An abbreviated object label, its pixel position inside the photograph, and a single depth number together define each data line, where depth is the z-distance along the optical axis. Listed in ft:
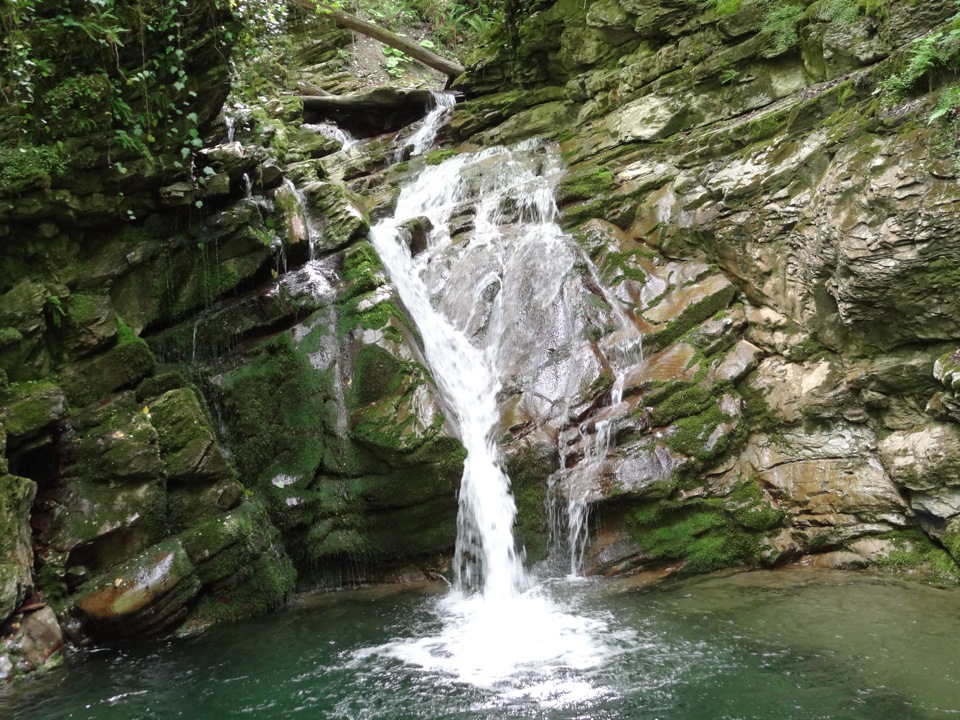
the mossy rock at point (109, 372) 22.80
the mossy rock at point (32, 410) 20.70
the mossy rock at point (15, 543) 18.25
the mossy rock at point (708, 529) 23.26
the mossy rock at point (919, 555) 20.47
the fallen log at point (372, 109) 50.47
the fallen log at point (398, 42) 47.52
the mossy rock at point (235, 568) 22.08
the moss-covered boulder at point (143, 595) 20.06
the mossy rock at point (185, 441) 22.82
